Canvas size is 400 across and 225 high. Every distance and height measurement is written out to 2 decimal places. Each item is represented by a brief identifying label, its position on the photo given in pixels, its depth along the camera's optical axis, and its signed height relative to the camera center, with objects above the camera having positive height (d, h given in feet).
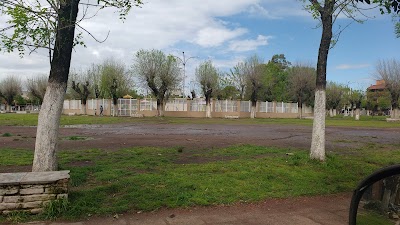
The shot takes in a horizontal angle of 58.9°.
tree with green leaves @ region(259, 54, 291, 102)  185.37 +10.49
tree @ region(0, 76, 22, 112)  248.32 +8.74
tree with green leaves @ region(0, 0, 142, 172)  20.89 +2.36
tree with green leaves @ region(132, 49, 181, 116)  155.12 +13.13
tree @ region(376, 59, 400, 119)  165.99 +9.93
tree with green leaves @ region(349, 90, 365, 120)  215.51 +4.78
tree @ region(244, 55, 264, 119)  177.27 +13.74
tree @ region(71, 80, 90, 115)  185.57 +5.79
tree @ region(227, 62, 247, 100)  181.88 +12.40
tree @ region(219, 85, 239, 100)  191.64 +5.38
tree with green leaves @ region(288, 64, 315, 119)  195.31 +11.61
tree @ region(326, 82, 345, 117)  224.74 +5.95
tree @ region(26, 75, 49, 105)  216.97 +8.90
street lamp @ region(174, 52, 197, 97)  162.61 +7.93
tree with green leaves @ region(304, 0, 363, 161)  30.50 +3.27
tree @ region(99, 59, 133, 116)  171.83 +9.90
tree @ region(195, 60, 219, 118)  171.94 +11.24
